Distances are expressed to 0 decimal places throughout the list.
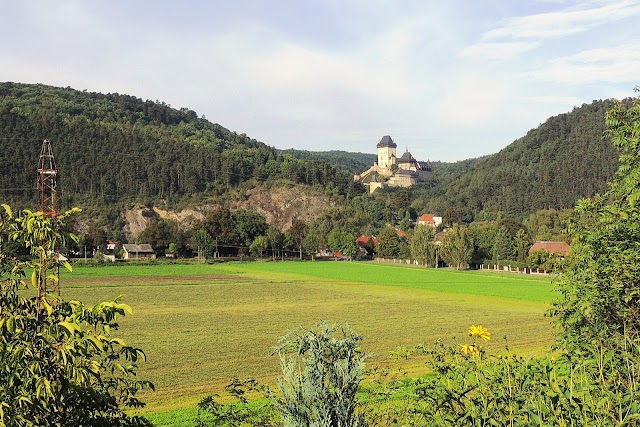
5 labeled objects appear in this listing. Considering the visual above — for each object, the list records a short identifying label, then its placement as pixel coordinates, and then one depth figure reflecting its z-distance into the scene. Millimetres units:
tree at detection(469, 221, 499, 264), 110938
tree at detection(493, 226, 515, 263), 104312
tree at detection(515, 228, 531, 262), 101312
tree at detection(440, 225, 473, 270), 101125
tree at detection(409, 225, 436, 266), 110938
